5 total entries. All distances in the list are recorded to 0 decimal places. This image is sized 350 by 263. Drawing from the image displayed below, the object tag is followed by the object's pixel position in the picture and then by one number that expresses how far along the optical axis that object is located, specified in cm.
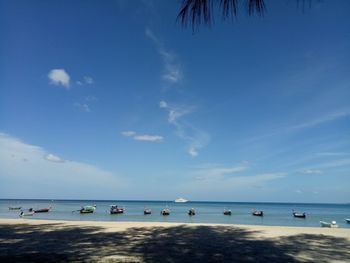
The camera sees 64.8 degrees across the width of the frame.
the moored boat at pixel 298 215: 5313
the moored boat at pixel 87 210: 5301
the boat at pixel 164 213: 5295
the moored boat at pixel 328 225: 3085
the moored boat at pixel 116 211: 5134
